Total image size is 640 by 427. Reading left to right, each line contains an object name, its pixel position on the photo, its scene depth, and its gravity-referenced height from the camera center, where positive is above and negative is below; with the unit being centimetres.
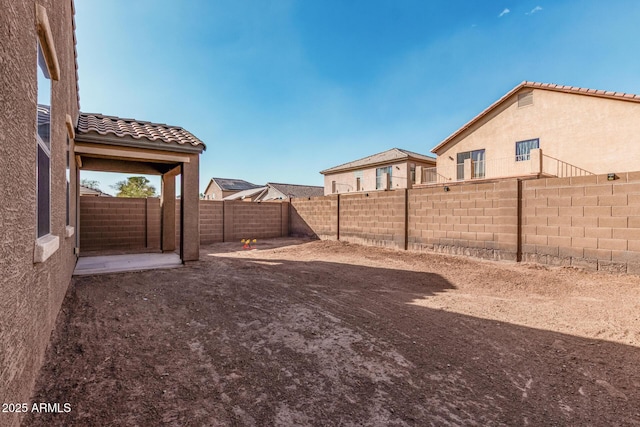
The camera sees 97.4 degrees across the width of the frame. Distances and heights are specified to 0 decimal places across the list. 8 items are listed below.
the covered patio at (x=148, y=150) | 645 +153
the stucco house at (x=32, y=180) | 154 +25
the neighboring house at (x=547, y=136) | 1287 +414
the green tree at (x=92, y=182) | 4059 +426
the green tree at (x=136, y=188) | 3151 +268
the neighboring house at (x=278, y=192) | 3276 +244
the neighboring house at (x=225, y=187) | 4019 +366
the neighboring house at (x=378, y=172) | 2219 +346
